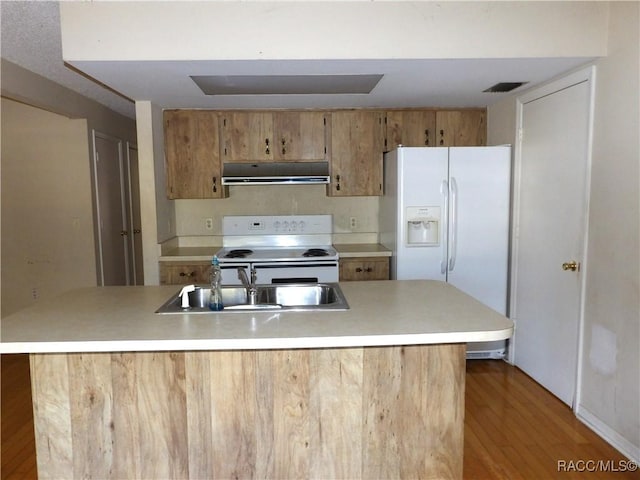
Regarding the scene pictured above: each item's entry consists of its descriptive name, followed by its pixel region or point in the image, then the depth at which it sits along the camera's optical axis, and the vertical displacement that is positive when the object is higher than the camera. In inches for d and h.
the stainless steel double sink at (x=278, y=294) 92.6 -18.9
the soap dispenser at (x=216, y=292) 79.0 -15.9
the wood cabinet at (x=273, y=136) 158.2 +23.7
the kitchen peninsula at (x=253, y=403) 70.1 -31.7
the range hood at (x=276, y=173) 154.3 +10.6
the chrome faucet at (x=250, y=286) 87.0 -16.0
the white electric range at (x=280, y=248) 147.0 -16.8
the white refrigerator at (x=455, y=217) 138.3 -4.9
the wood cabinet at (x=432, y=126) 161.6 +27.0
